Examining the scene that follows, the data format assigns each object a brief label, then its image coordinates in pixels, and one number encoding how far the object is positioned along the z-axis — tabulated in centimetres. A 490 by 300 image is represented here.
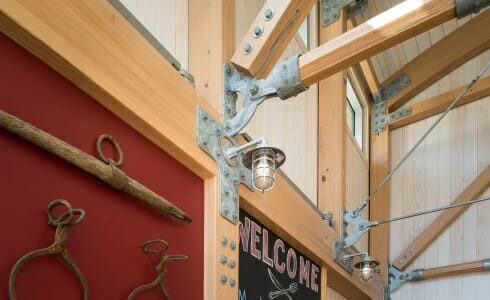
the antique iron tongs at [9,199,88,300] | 156
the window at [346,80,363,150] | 606
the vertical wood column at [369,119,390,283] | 618
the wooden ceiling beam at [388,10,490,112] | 609
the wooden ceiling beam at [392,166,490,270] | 604
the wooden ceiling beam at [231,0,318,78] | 271
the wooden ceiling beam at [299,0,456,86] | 239
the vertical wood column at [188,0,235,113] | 268
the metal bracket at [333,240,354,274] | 432
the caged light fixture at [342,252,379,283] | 431
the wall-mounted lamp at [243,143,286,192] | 245
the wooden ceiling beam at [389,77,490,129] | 621
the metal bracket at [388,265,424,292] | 611
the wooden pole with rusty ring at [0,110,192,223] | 151
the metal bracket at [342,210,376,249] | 446
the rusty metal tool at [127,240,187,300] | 198
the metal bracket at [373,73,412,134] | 661
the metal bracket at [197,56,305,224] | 254
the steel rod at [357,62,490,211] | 437
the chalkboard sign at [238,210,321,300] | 289
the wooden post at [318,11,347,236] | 451
